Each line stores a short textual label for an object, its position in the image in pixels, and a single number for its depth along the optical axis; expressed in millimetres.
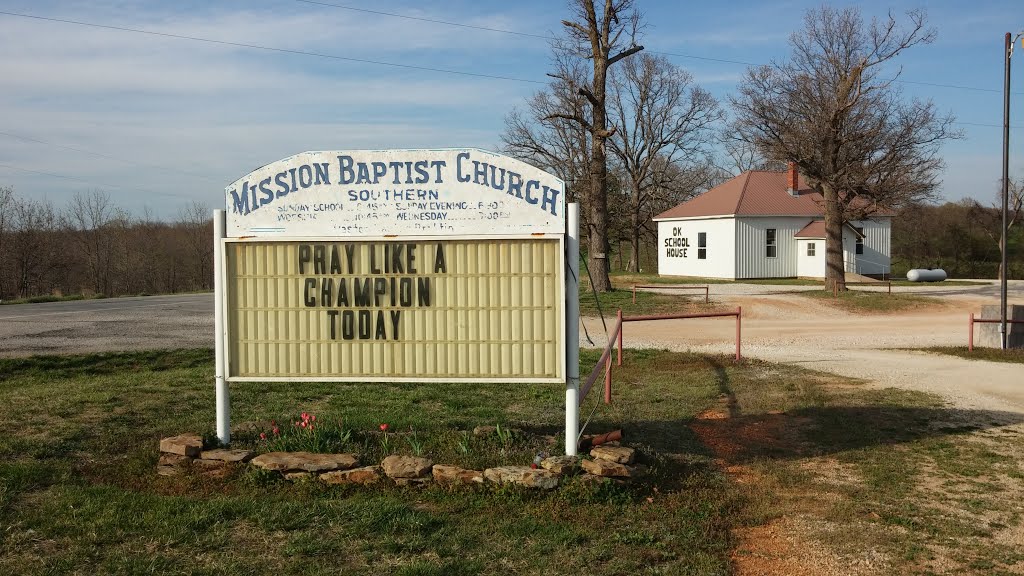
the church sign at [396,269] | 6742
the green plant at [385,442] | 6866
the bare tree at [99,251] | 51469
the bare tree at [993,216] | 55088
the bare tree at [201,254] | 56969
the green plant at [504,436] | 7030
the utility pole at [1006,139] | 15838
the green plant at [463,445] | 6773
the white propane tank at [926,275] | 38906
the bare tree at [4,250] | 44219
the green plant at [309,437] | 6844
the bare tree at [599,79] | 25406
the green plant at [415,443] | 6785
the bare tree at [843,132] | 27328
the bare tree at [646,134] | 50969
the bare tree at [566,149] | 45188
